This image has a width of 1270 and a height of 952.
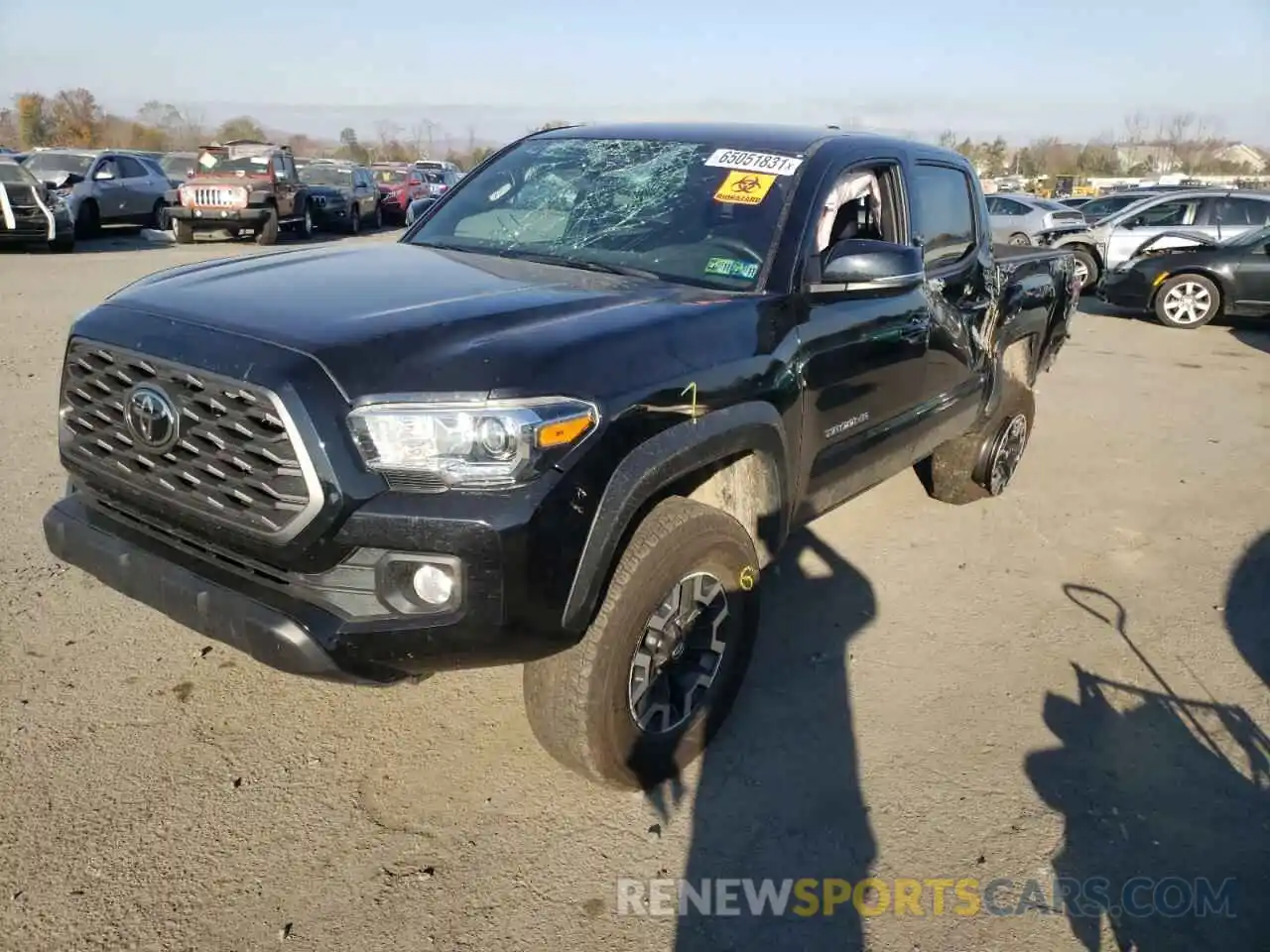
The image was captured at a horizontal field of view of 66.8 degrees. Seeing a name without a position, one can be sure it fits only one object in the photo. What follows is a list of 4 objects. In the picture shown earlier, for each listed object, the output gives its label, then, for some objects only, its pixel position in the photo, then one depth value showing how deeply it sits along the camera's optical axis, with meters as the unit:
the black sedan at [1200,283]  12.23
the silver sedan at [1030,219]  16.73
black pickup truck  2.29
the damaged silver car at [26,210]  14.91
